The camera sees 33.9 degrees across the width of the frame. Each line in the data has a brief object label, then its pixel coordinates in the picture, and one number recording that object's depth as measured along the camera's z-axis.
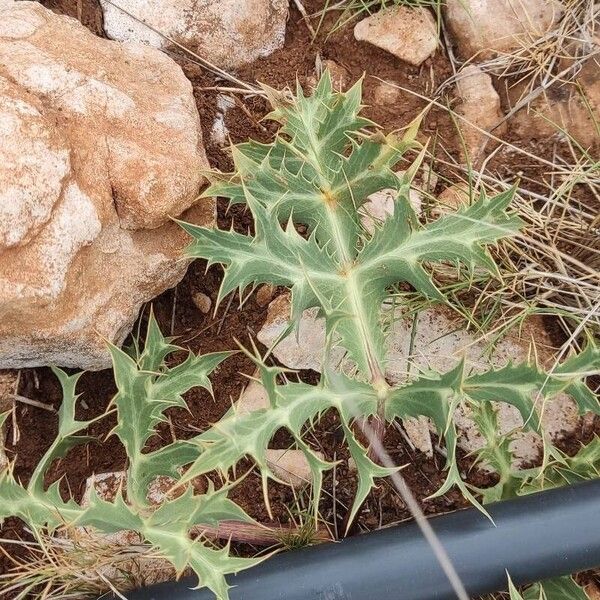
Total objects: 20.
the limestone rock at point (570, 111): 0.44
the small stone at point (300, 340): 0.41
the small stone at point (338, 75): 0.45
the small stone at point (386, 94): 0.45
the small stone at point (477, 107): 0.45
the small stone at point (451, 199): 0.42
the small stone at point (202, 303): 0.42
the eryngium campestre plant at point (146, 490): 0.32
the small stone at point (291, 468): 0.40
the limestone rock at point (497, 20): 0.45
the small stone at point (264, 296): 0.42
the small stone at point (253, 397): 0.41
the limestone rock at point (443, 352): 0.41
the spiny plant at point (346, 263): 0.32
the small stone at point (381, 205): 0.42
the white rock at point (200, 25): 0.43
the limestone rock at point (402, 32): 0.45
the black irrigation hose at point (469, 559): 0.33
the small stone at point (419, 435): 0.41
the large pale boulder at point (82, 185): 0.35
